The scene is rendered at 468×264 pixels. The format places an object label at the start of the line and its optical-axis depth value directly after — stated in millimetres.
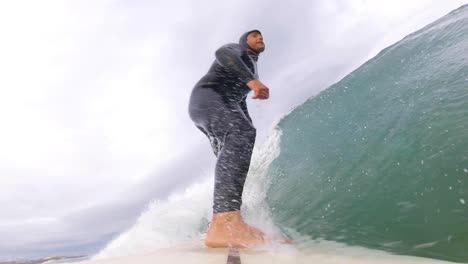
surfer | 2750
